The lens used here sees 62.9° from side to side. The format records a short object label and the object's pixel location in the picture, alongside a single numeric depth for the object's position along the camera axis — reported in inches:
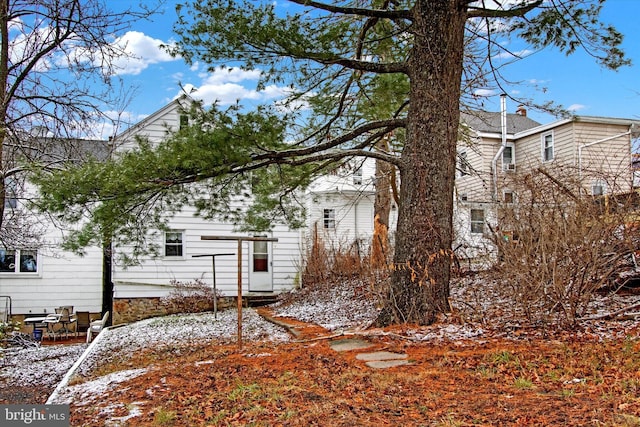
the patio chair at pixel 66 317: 523.2
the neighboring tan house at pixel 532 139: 716.0
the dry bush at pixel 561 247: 196.5
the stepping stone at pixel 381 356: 186.5
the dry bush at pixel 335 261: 450.9
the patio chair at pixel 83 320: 576.4
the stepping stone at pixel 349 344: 212.1
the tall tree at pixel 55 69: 327.3
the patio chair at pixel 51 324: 506.9
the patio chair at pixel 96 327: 472.3
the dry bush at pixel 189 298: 511.8
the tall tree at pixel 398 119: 234.8
